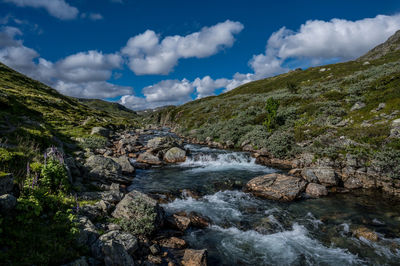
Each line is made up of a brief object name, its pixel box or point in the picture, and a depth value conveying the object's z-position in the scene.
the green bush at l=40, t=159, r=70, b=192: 8.58
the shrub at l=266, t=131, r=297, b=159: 22.95
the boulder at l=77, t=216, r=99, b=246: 6.16
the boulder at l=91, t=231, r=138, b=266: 5.91
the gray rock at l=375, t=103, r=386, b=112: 23.14
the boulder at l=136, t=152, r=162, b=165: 24.45
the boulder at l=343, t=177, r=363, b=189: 15.39
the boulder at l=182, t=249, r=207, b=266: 7.34
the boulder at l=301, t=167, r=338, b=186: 15.80
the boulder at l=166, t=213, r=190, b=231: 10.02
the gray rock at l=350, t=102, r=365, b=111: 26.08
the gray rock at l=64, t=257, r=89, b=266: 5.03
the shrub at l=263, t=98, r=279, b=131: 30.69
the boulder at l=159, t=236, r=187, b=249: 8.48
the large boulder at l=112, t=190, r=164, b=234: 8.49
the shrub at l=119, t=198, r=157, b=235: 8.22
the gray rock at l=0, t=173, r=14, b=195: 5.98
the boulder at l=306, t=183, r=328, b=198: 14.27
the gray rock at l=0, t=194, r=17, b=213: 5.35
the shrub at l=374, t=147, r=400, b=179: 14.38
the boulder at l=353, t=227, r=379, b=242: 9.44
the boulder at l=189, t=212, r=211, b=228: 10.66
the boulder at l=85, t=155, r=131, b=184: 14.33
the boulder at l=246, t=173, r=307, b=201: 13.98
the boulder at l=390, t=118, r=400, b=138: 17.05
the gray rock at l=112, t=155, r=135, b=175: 18.94
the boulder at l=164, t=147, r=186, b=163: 25.72
